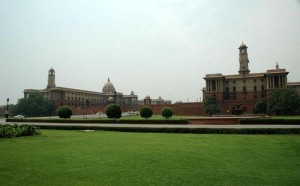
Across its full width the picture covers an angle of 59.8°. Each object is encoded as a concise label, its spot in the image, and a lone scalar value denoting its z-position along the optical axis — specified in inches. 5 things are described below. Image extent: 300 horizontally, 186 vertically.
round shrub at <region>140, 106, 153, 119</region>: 1196.5
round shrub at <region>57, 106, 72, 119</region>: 1256.2
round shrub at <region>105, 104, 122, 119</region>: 1131.3
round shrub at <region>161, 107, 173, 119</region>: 1320.1
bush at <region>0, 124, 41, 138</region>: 586.2
